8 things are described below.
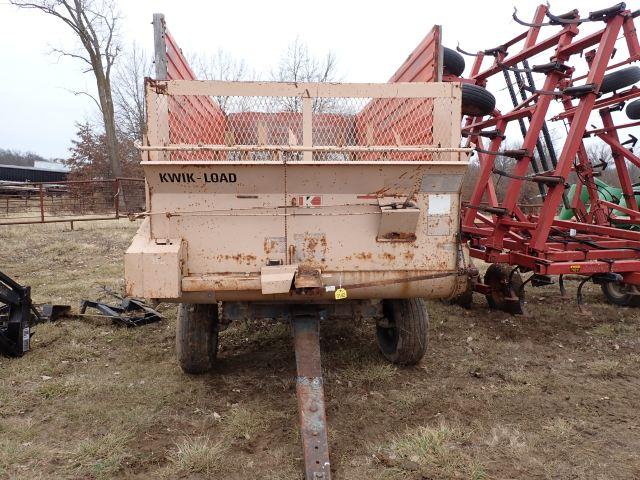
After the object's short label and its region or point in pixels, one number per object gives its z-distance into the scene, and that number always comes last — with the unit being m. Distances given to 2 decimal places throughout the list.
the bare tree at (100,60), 21.55
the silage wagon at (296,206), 3.02
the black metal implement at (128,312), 5.11
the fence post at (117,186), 14.21
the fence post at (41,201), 13.83
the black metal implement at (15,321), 4.05
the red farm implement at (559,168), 4.78
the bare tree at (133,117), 29.61
